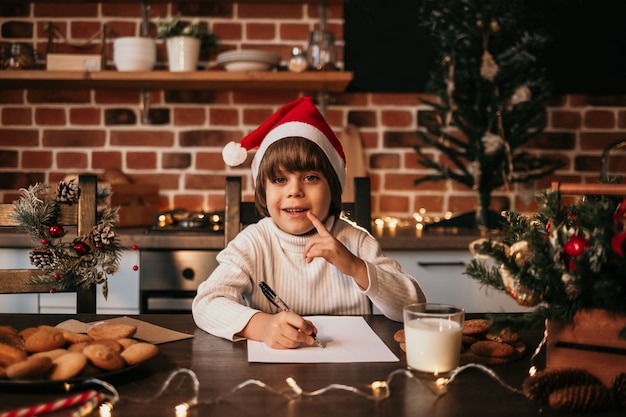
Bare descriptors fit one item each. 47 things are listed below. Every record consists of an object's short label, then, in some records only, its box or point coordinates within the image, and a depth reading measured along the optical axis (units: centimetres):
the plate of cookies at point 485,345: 92
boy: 139
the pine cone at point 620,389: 73
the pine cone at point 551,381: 74
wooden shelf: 235
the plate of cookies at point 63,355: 76
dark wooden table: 72
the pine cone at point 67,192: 131
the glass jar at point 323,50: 241
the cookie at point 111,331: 93
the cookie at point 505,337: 98
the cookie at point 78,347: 83
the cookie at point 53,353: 80
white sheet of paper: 93
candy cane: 65
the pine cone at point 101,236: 118
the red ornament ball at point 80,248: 119
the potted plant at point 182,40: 240
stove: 204
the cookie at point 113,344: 84
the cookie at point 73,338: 89
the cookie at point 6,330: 90
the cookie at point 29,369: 75
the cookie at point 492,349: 92
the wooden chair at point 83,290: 134
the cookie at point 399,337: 101
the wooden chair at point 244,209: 156
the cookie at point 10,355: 79
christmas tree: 222
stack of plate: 237
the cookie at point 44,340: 85
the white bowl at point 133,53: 239
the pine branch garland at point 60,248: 119
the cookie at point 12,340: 87
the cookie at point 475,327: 99
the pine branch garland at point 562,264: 73
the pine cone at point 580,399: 71
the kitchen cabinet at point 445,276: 208
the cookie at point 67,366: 77
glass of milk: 86
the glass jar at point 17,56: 244
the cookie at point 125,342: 87
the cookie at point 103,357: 79
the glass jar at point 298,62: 239
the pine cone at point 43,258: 118
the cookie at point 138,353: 83
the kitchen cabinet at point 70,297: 205
